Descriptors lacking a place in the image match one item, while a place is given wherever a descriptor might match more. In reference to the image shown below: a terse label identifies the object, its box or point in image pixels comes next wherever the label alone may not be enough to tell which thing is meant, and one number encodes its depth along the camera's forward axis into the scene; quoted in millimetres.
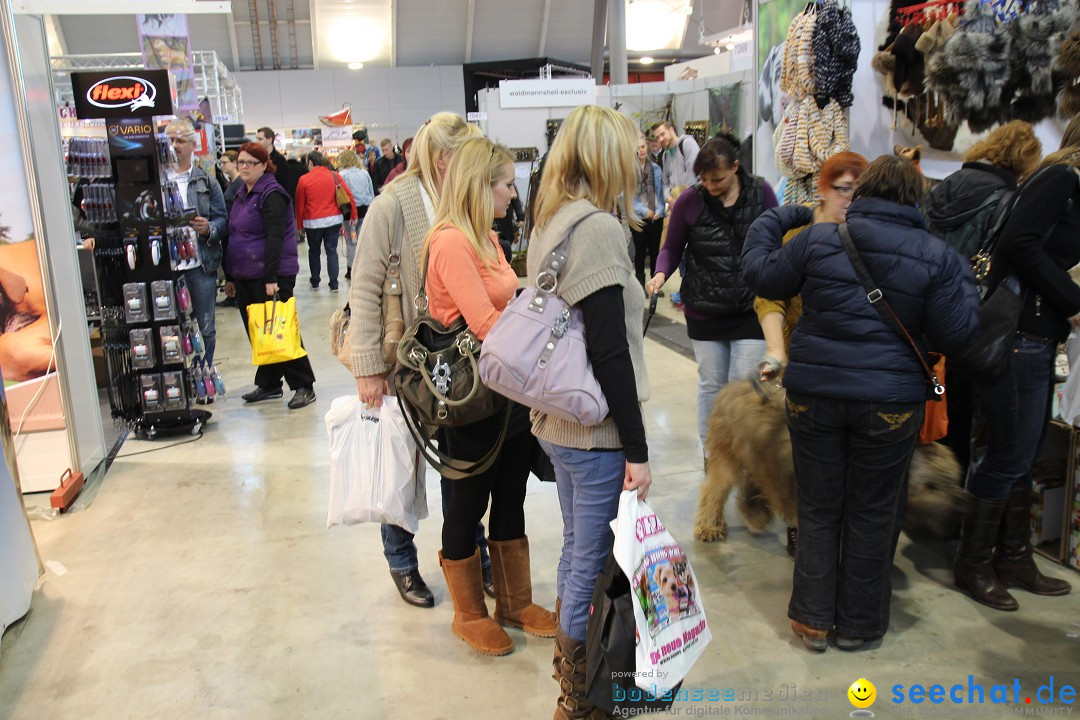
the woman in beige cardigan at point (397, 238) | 2637
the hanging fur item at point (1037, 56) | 3266
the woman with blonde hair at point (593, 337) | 1923
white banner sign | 10617
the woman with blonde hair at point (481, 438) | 2332
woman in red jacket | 9312
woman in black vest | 3346
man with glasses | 5098
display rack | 4574
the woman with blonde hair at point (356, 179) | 10398
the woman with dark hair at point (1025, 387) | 2525
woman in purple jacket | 5254
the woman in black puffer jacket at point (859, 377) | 2307
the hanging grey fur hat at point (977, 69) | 3443
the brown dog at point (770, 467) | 2896
